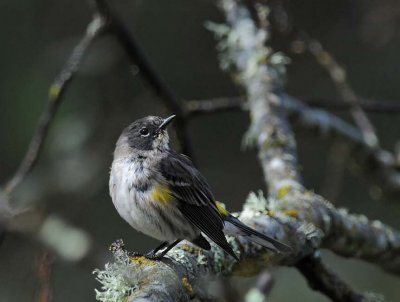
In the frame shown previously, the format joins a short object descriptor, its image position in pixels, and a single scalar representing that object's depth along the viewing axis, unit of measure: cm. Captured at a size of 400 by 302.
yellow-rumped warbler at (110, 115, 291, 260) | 827
